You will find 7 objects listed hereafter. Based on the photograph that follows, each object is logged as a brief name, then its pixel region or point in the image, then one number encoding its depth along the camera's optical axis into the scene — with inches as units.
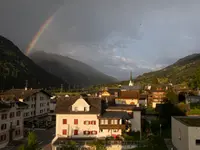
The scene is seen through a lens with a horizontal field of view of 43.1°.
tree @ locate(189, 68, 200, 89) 2816.2
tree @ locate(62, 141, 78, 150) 1373.0
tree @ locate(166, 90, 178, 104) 2731.3
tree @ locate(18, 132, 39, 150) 1240.2
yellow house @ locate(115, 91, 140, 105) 3396.7
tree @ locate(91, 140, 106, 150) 1374.3
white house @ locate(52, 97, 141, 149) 1856.5
